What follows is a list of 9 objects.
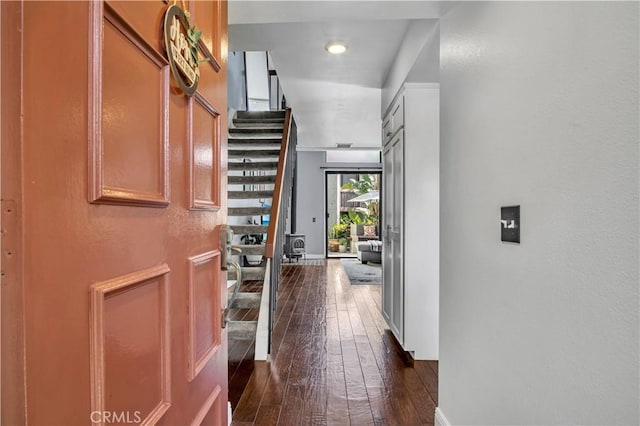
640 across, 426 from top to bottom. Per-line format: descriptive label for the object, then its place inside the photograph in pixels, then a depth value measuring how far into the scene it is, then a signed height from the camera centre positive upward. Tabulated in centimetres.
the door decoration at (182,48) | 68 +36
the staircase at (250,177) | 292 +44
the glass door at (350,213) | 1026 +1
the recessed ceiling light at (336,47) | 280 +139
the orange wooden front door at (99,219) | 38 -1
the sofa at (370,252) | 820 -93
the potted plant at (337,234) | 1025 -62
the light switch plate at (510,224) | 107 -4
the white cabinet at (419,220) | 270 -6
